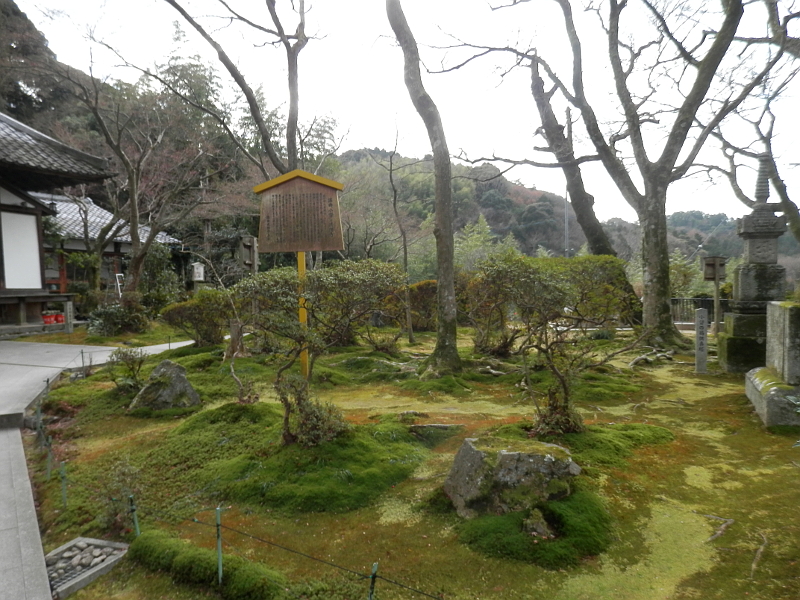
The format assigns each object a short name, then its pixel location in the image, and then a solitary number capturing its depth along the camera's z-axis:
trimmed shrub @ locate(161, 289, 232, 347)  10.34
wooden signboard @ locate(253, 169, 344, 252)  7.67
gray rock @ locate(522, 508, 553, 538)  3.37
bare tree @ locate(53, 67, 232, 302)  18.08
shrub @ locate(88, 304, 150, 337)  13.84
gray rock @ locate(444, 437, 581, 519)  3.62
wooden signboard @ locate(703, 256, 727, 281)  11.98
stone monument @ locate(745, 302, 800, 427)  5.63
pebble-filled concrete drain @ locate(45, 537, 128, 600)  3.21
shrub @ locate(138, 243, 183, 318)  19.40
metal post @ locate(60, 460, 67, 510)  4.18
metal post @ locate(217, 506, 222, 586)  3.00
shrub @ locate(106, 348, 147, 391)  7.37
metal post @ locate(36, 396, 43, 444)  5.81
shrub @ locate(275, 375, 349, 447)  4.67
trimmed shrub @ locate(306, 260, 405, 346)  5.60
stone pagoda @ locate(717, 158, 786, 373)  8.36
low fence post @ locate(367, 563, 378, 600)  2.53
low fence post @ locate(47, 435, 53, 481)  4.73
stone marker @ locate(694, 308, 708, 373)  8.98
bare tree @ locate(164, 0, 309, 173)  10.80
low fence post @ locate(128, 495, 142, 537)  3.62
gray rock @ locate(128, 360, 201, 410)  6.82
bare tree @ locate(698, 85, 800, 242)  16.42
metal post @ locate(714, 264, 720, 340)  12.05
